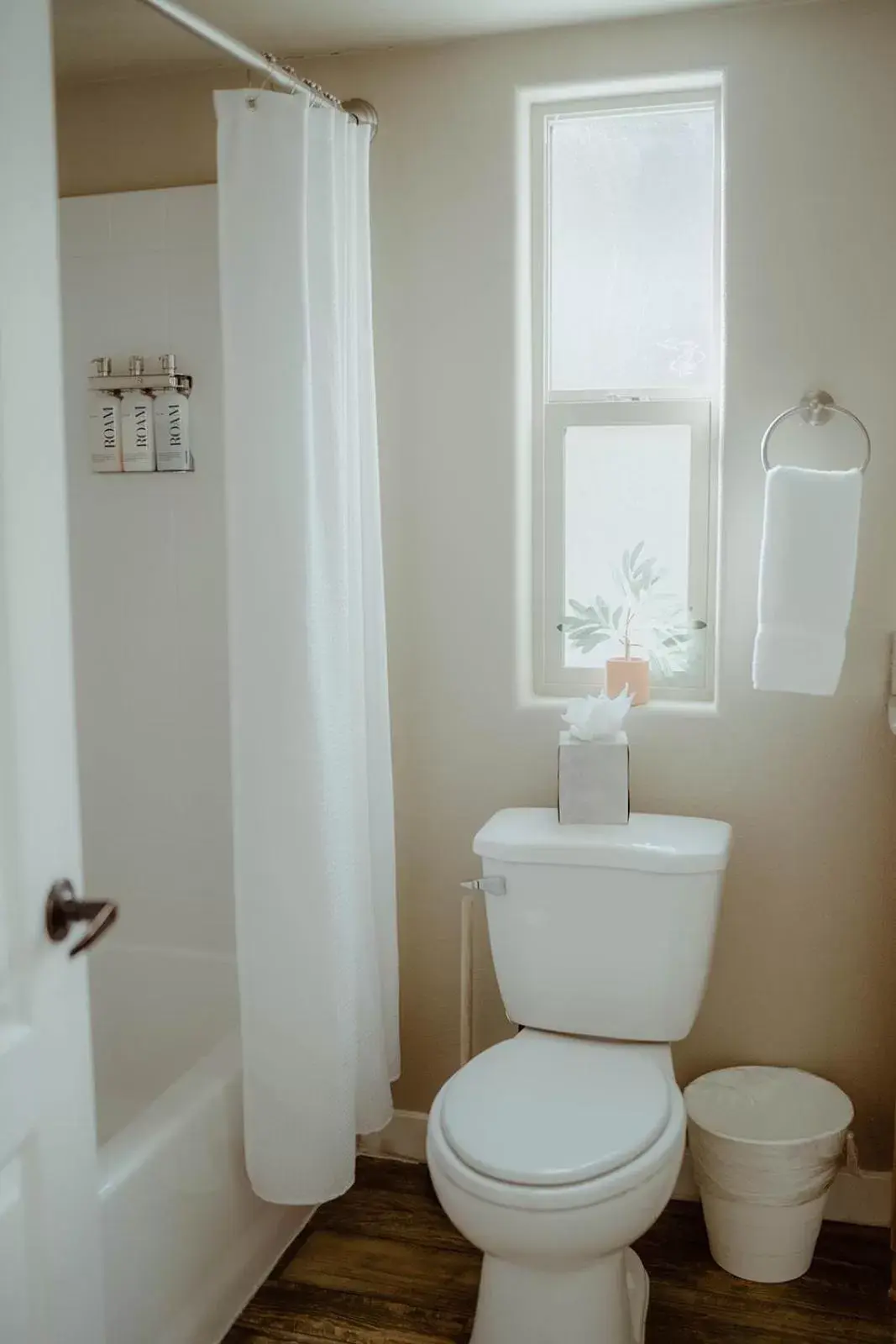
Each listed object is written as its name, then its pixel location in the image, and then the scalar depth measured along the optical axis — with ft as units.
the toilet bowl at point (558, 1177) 5.24
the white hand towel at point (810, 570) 6.51
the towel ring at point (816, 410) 6.81
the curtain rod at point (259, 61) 5.18
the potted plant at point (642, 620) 7.59
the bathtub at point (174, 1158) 5.53
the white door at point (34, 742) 3.83
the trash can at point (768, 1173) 6.59
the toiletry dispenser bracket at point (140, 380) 7.74
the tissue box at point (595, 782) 6.84
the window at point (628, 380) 7.42
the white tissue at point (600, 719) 6.84
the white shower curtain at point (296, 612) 5.91
